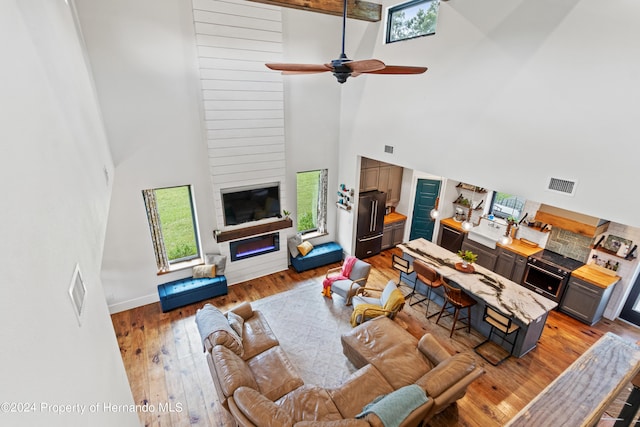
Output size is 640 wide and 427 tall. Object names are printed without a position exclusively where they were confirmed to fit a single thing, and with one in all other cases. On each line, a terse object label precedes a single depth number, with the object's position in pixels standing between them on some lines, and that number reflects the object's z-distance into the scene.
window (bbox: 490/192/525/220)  6.68
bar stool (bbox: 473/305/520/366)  4.52
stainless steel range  5.68
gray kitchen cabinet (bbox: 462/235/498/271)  6.68
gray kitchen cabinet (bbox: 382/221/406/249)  8.06
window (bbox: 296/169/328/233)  7.13
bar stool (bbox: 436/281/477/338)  5.05
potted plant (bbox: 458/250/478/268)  5.61
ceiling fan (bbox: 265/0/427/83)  2.64
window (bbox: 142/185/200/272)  5.59
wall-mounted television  6.17
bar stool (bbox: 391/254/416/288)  5.98
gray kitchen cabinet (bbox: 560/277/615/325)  5.31
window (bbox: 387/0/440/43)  4.64
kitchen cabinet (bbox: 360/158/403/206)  7.27
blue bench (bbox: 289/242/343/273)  7.09
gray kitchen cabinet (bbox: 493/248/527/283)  6.22
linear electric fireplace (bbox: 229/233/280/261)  6.52
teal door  7.63
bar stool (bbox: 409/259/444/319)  5.41
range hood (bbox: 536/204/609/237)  5.44
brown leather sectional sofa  3.05
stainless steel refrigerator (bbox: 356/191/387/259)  7.24
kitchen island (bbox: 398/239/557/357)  4.65
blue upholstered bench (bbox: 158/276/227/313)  5.75
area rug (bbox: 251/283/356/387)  4.61
